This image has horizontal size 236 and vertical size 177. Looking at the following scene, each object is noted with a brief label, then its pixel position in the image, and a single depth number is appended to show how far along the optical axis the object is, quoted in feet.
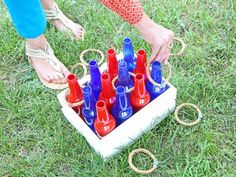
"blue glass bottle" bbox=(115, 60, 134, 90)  4.57
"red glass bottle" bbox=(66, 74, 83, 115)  4.72
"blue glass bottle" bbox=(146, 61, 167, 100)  4.64
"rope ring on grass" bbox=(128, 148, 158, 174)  4.90
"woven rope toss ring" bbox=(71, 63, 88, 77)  5.96
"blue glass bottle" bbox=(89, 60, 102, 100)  4.77
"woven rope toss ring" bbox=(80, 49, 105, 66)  6.06
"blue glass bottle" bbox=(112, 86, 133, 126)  4.52
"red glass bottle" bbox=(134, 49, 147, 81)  4.73
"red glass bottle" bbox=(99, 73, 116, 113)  4.62
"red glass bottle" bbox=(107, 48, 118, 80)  4.84
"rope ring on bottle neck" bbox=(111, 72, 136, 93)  4.74
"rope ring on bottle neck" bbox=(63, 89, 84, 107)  4.82
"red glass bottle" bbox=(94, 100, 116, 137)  4.46
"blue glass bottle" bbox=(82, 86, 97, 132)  4.59
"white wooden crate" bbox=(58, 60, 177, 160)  4.76
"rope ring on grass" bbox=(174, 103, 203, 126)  5.28
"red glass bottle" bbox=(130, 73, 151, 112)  4.60
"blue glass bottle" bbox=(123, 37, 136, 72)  4.91
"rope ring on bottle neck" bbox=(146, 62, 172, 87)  4.73
